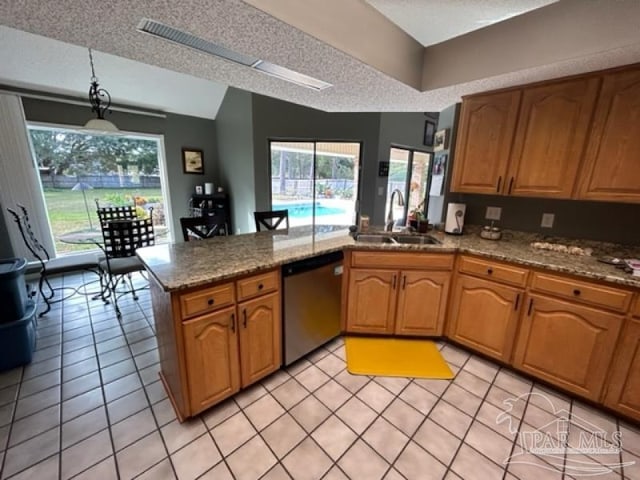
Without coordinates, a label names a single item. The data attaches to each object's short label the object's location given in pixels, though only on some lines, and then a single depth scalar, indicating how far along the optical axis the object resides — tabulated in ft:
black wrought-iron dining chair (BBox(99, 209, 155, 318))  9.04
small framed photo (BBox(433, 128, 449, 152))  9.13
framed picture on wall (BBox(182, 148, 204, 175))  16.53
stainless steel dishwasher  6.19
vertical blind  10.84
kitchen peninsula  4.90
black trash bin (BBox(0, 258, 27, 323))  6.13
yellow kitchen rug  6.64
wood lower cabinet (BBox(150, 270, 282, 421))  4.67
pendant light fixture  8.53
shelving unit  16.58
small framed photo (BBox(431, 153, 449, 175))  9.22
